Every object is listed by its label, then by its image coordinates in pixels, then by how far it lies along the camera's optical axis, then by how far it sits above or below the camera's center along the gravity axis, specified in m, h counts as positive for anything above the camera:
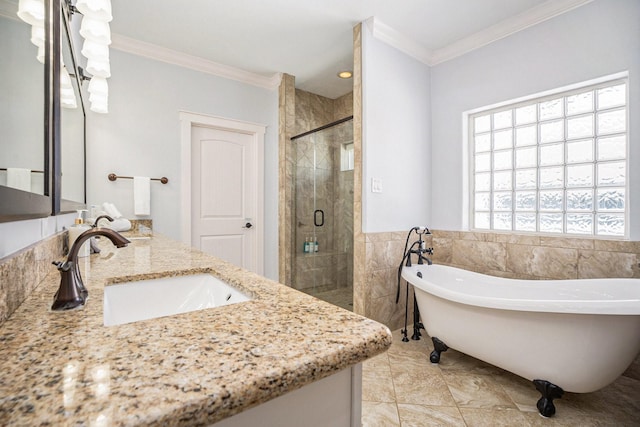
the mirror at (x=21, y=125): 0.49 +0.17
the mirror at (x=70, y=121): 1.13 +0.44
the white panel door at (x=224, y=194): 3.26 +0.22
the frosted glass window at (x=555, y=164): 2.06 +0.39
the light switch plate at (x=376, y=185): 2.54 +0.24
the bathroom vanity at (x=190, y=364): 0.30 -0.20
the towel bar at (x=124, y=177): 2.66 +0.33
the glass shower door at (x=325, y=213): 3.05 +0.00
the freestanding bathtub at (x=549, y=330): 1.42 -0.63
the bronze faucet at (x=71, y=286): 0.61 -0.16
